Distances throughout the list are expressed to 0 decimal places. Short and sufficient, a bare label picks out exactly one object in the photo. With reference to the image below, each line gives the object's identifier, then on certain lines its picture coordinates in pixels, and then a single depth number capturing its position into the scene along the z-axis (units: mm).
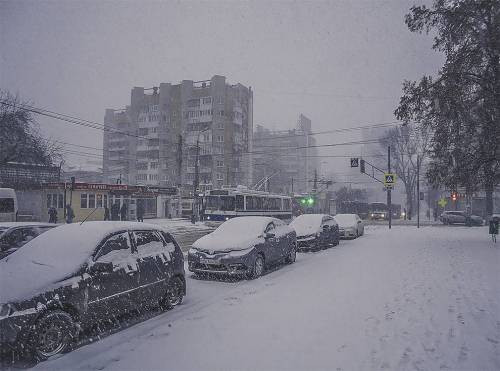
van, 22859
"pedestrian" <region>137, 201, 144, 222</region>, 29172
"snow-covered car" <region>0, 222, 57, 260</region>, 9172
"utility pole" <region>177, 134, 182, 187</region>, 31141
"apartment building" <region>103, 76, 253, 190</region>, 72812
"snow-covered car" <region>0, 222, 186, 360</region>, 4492
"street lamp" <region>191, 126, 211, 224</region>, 31477
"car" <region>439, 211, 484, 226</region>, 37438
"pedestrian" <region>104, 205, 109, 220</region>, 28442
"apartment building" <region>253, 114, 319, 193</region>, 114500
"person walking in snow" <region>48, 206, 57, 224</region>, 26156
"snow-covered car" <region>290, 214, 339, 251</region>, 15641
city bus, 27594
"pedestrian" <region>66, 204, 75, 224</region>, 26931
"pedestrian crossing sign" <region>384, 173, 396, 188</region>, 29347
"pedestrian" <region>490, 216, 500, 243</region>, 19047
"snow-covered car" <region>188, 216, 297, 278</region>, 9398
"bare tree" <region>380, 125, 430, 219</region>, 47969
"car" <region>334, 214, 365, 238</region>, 22078
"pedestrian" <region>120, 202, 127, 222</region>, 29398
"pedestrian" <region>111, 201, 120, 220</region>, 28392
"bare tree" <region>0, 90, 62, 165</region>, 29516
